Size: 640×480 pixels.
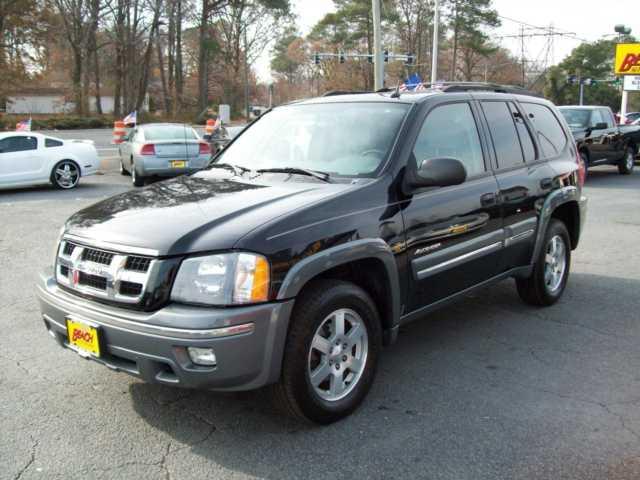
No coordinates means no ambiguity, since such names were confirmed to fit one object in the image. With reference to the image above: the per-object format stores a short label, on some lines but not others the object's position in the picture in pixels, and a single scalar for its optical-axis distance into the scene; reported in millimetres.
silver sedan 14414
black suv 3078
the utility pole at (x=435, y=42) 32416
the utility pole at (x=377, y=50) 20688
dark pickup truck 15633
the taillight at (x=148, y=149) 14413
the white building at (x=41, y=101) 75625
